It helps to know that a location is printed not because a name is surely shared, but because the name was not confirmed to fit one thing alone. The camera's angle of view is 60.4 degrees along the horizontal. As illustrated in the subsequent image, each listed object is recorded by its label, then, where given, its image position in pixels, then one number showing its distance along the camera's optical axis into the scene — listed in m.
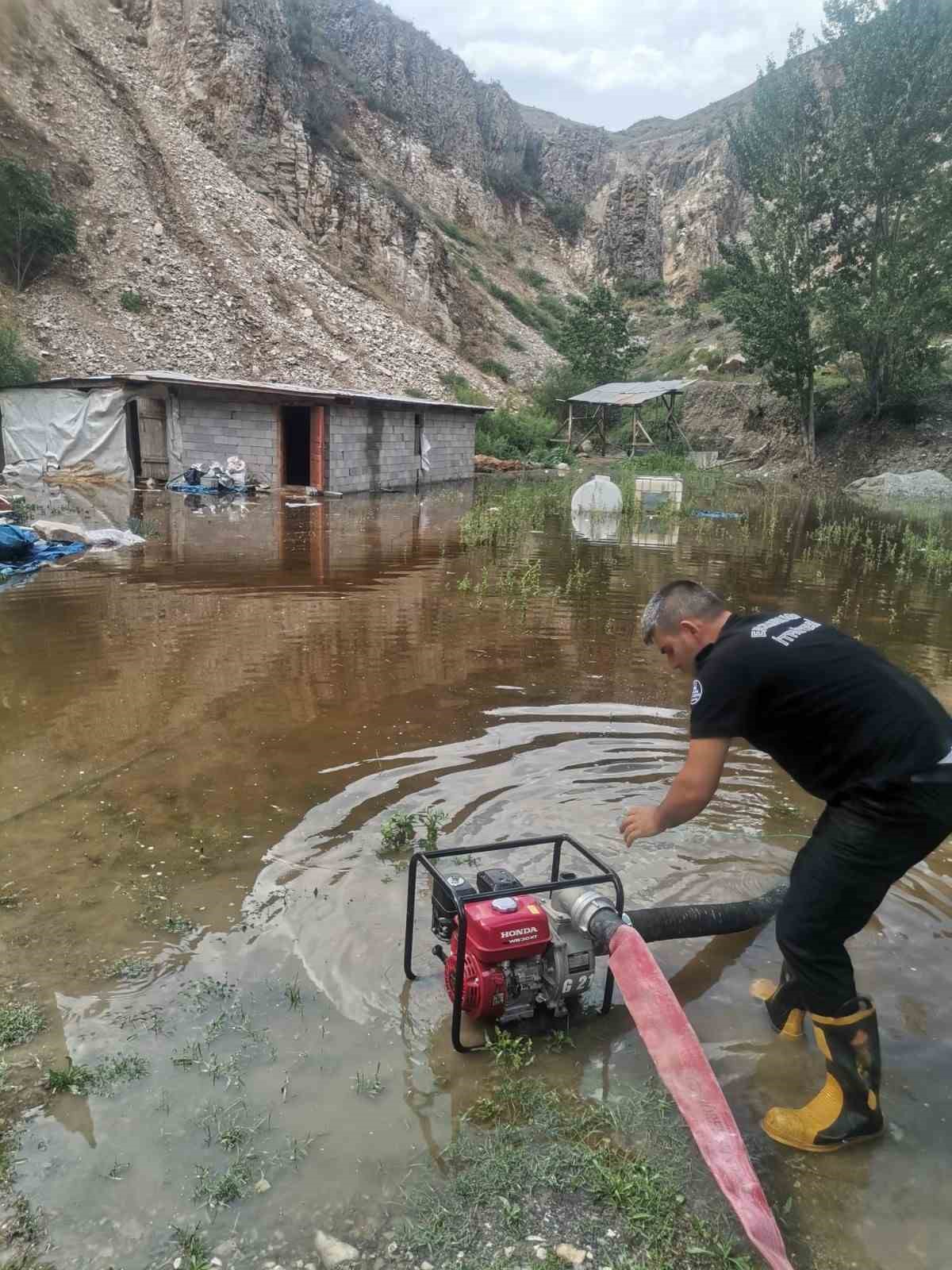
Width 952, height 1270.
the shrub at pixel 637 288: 71.62
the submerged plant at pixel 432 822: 4.75
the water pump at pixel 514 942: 3.15
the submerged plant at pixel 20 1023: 3.17
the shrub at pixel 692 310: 56.94
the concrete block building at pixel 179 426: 22.19
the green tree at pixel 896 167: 29.64
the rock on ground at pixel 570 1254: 2.42
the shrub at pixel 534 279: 65.00
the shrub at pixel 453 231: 60.12
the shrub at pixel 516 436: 36.81
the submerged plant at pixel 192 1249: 2.35
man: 2.71
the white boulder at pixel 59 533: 13.42
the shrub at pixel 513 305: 56.53
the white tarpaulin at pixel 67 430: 22.72
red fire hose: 2.51
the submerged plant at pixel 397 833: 4.73
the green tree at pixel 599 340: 46.72
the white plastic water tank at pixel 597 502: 19.38
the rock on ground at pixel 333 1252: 2.39
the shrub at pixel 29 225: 30.83
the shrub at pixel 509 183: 69.19
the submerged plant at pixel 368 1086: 3.03
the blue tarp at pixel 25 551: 11.51
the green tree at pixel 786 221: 32.94
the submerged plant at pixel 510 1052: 3.20
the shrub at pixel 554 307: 61.06
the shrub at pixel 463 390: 39.69
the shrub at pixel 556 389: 43.84
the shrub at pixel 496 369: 47.81
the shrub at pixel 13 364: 24.31
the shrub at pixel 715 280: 47.22
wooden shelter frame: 37.88
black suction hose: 3.57
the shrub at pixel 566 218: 73.75
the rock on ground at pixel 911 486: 27.48
